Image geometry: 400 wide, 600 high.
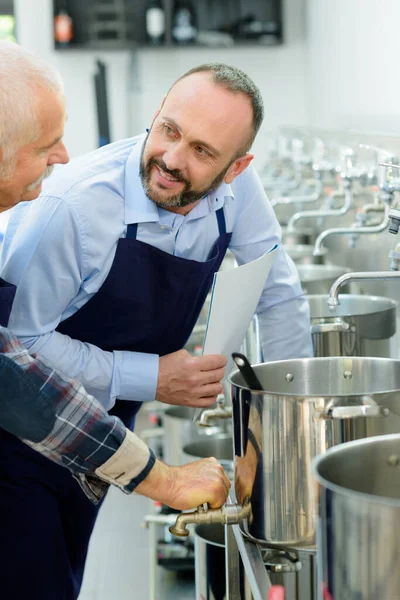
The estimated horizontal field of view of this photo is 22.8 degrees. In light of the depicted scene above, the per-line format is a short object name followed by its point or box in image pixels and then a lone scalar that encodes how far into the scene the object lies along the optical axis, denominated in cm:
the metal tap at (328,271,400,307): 176
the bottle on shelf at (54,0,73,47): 755
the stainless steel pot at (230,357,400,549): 145
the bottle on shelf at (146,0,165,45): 742
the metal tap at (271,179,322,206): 391
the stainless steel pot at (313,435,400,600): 101
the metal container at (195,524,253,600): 221
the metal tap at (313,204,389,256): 269
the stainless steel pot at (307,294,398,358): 229
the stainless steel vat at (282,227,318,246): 392
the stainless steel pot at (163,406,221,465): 306
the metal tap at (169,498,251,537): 159
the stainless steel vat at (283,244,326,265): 345
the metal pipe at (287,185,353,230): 339
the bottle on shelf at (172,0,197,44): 742
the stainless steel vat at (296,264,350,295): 295
